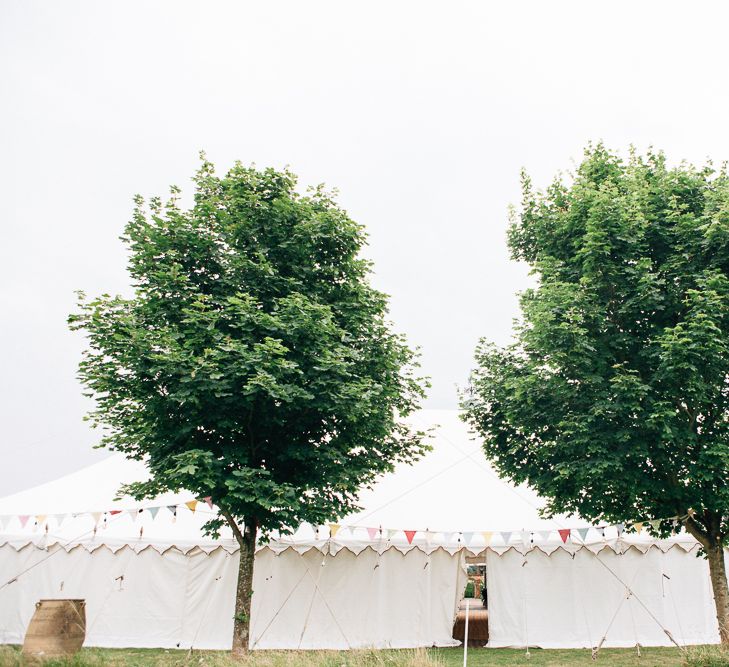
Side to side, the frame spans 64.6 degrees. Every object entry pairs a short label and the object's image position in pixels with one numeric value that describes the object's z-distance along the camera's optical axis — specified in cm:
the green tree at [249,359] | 927
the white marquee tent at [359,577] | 1340
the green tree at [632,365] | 980
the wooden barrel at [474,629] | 1448
